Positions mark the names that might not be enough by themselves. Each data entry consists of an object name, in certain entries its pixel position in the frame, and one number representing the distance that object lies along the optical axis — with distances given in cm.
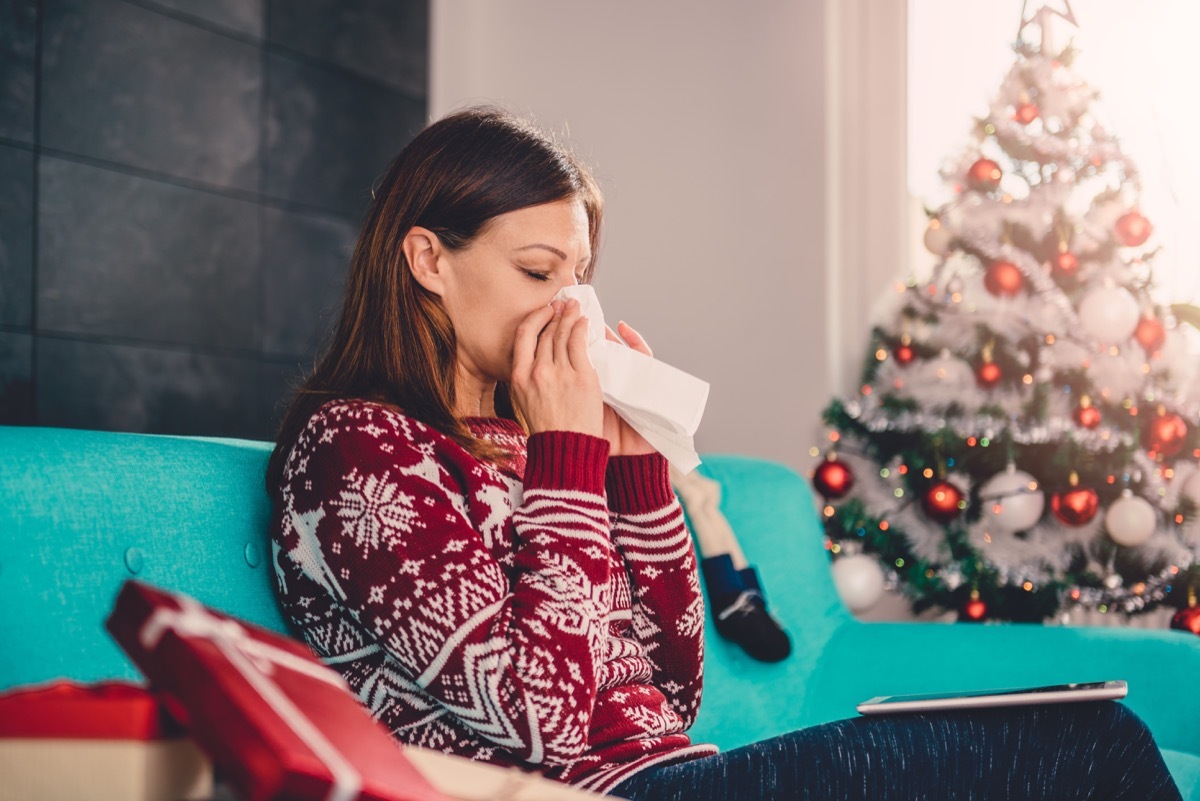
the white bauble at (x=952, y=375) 287
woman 97
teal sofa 94
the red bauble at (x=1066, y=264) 285
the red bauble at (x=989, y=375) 283
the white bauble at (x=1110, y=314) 273
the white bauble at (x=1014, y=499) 275
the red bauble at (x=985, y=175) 295
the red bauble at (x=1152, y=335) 278
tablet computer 100
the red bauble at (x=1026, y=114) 294
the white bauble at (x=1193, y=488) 271
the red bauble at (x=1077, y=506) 270
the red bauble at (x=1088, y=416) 274
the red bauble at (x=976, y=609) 281
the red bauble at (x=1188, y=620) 260
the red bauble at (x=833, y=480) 292
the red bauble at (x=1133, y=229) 279
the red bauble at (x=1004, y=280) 285
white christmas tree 276
